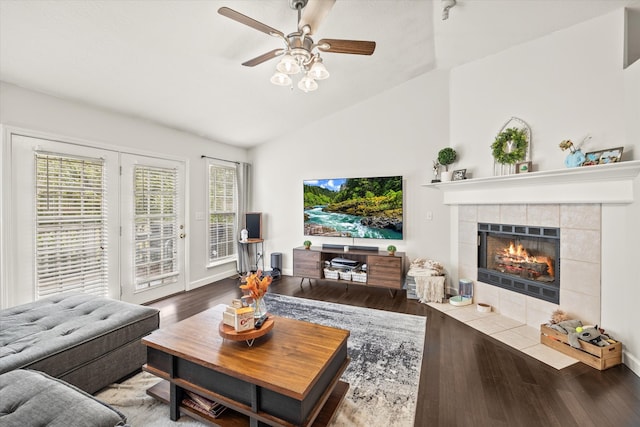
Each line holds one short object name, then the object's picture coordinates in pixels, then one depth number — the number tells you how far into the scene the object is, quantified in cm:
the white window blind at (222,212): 463
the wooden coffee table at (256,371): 133
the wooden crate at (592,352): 214
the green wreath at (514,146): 295
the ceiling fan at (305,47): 164
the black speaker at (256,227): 489
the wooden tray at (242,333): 159
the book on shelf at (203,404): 158
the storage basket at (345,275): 407
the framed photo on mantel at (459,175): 351
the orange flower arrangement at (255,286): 171
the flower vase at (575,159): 247
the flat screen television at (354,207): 410
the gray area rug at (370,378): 167
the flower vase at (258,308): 176
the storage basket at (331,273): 415
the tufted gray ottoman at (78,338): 160
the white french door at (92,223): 255
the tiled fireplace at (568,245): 225
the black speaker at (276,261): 492
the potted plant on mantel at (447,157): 362
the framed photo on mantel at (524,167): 288
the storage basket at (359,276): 396
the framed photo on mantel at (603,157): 228
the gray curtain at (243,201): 501
